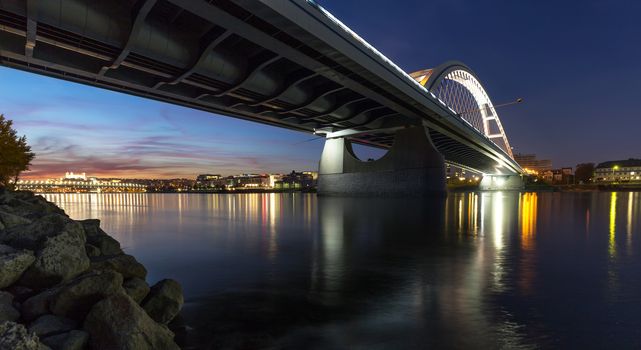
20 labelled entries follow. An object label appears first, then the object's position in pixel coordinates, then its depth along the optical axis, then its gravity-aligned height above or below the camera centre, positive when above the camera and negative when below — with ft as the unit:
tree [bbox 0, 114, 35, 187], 121.90 +4.96
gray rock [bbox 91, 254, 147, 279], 20.33 -5.77
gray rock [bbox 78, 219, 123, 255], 28.12 -5.93
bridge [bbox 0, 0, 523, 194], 66.18 +26.11
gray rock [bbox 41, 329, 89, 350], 12.10 -5.97
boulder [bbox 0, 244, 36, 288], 15.74 -4.37
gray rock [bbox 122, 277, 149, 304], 16.93 -5.85
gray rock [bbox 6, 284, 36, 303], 15.77 -5.57
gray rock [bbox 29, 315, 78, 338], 12.89 -5.86
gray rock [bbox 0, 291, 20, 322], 13.58 -5.50
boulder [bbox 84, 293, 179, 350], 12.46 -5.75
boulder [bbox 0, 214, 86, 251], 20.21 -3.77
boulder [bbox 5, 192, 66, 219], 47.75 -5.42
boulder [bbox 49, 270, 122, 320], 14.19 -5.10
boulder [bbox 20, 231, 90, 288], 16.85 -4.70
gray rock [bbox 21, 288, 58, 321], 14.39 -5.63
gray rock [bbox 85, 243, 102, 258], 24.53 -5.79
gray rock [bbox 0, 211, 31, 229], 26.56 -3.98
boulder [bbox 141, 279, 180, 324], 17.38 -6.72
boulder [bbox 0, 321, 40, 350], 10.48 -5.10
